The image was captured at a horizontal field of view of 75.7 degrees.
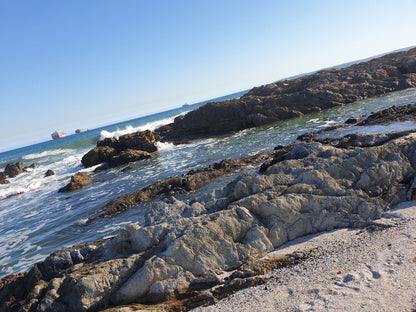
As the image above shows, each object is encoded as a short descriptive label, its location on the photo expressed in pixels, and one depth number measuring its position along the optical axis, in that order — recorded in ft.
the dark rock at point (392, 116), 58.39
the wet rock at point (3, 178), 107.98
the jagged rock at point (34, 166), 134.33
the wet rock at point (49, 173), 104.10
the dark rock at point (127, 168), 80.79
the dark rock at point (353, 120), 69.92
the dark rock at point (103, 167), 91.34
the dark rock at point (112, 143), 106.93
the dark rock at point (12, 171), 120.47
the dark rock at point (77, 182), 69.87
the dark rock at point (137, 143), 106.38
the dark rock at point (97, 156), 100.66
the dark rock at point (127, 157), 94.73
